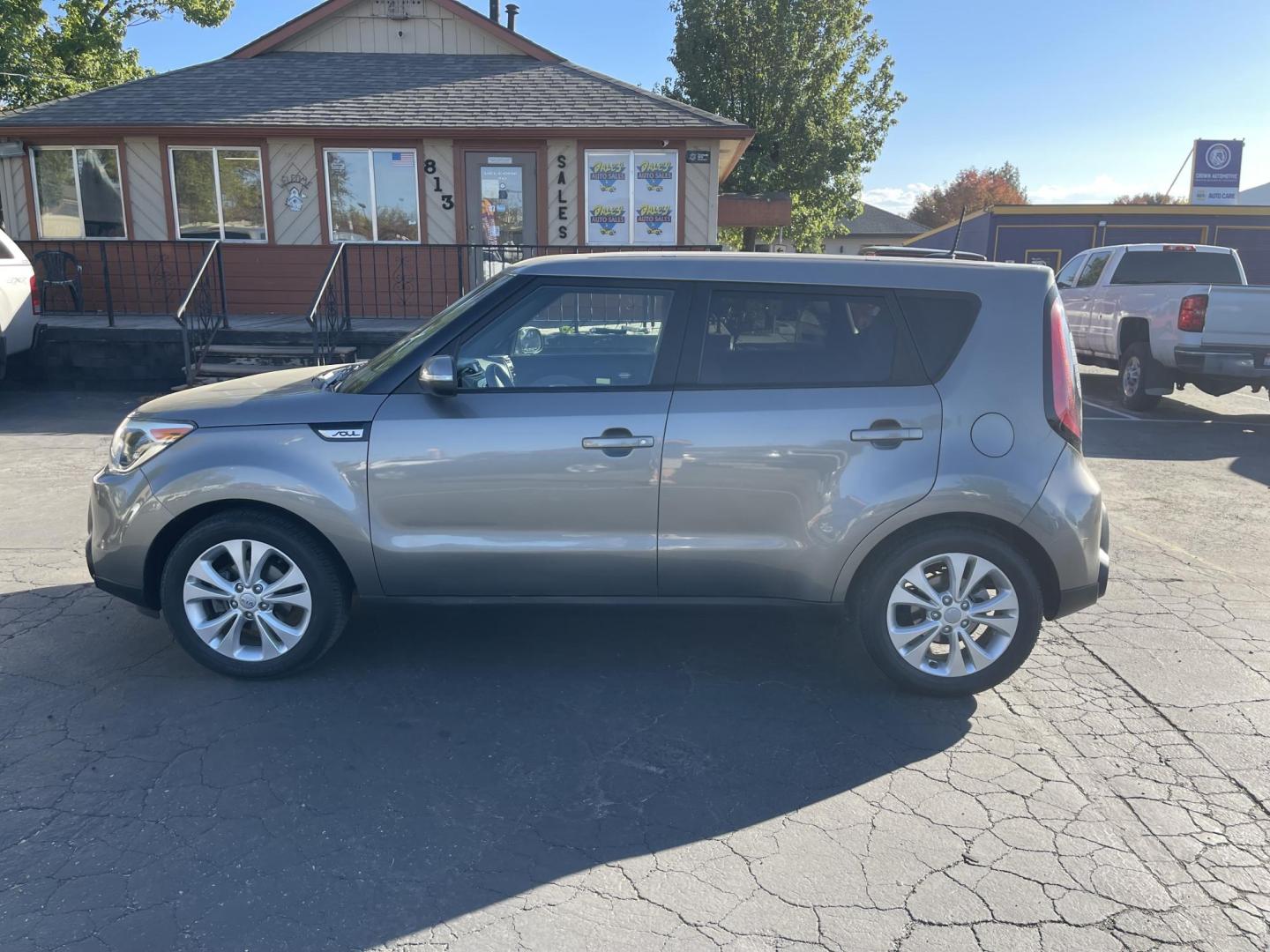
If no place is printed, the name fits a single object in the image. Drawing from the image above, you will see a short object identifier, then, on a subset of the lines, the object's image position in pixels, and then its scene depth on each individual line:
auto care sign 35.19
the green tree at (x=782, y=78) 26.45
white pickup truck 10.69
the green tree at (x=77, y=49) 24.02
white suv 10.22
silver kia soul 3.89
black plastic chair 13.85
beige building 14.13
